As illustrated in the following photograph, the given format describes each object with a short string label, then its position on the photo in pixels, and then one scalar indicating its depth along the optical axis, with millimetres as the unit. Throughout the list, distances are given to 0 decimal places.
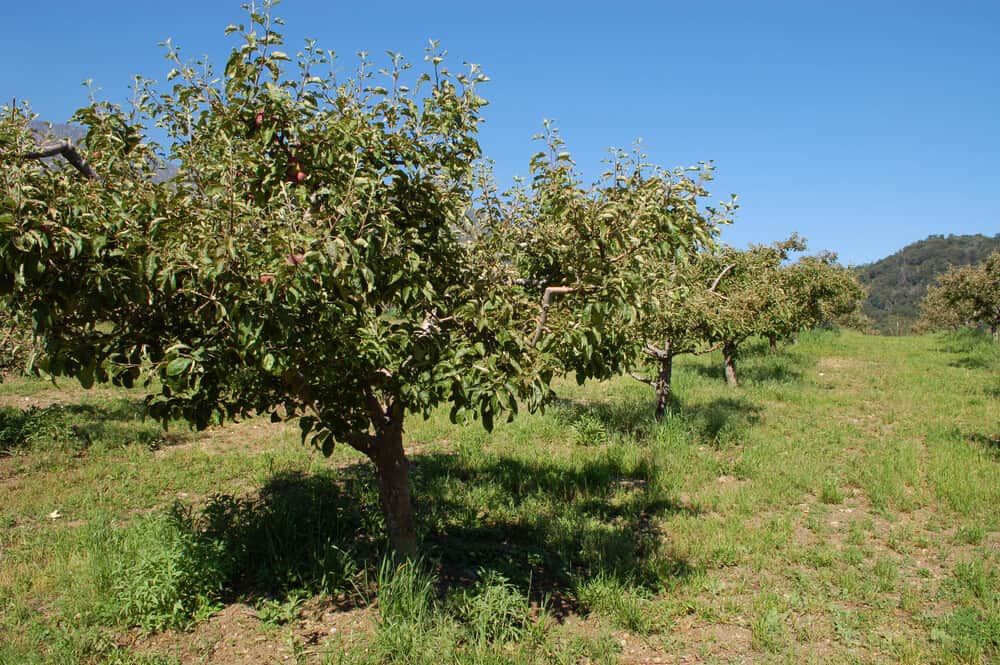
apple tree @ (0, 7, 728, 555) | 3117
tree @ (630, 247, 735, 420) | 9188
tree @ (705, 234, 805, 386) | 10407
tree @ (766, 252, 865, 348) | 15111
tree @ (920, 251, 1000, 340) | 19812
